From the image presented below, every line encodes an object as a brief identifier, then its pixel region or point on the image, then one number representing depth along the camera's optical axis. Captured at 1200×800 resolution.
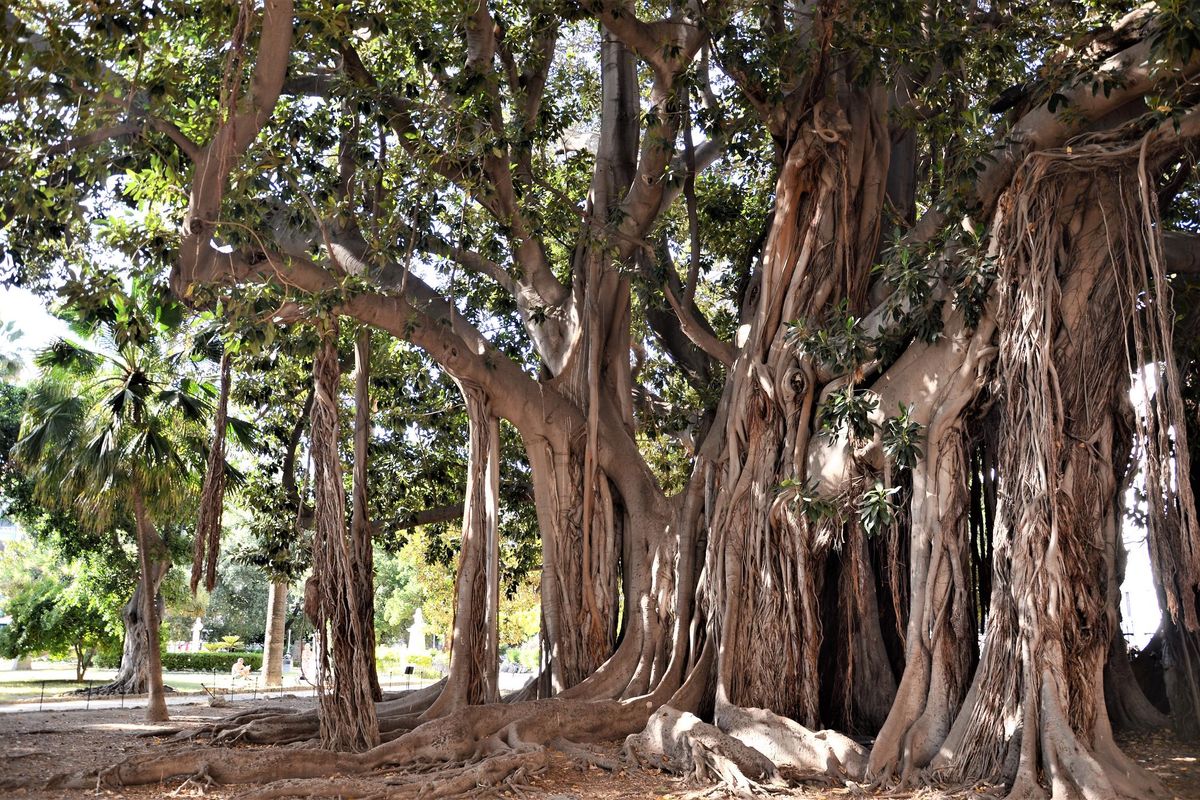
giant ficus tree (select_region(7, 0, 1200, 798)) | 5.54
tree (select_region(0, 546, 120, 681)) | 19.08
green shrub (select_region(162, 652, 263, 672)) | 27.70
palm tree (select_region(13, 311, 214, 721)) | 9.77
